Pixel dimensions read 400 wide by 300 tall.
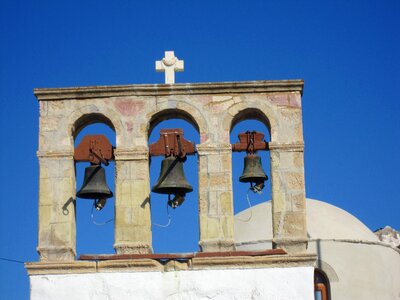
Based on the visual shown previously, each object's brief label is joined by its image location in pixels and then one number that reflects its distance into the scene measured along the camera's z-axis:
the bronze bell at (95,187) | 18.28
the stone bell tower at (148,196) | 17.58
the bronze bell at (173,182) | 18.19
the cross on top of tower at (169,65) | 18.69
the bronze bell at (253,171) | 18.56
